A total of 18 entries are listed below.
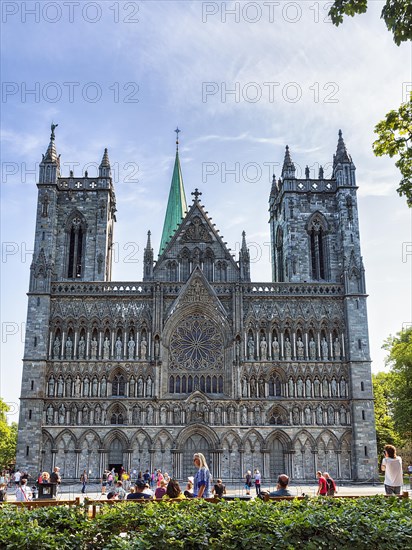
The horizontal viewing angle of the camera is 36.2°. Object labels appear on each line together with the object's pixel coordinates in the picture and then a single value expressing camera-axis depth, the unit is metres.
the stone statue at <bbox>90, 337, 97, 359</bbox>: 44.62
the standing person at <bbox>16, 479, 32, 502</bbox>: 18.48
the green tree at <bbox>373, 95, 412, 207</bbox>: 13.30
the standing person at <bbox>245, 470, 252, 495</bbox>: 36.71
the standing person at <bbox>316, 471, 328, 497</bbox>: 20.54
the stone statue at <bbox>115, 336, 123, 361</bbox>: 44.78
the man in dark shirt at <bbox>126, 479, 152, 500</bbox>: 14.99
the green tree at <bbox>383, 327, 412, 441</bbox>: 45.81
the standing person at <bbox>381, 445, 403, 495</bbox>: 14.99
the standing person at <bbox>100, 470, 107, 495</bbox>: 37.81
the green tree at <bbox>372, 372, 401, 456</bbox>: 59.69
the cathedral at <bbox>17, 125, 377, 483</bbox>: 43.06
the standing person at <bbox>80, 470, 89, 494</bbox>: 35.94
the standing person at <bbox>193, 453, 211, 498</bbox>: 14.60
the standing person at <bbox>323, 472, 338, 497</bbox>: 20.98
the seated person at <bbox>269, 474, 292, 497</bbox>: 14.11
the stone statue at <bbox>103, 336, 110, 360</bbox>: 44.72
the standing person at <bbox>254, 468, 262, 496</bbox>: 32.97
